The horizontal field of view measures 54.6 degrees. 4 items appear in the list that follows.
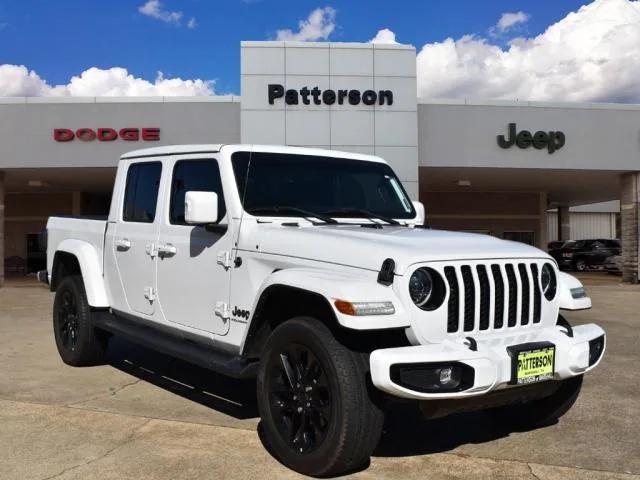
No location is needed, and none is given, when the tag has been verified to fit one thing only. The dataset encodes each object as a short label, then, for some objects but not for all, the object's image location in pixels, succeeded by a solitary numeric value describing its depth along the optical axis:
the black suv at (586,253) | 26.97
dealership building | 16.59
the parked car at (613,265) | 25.82
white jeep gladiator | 3.18
